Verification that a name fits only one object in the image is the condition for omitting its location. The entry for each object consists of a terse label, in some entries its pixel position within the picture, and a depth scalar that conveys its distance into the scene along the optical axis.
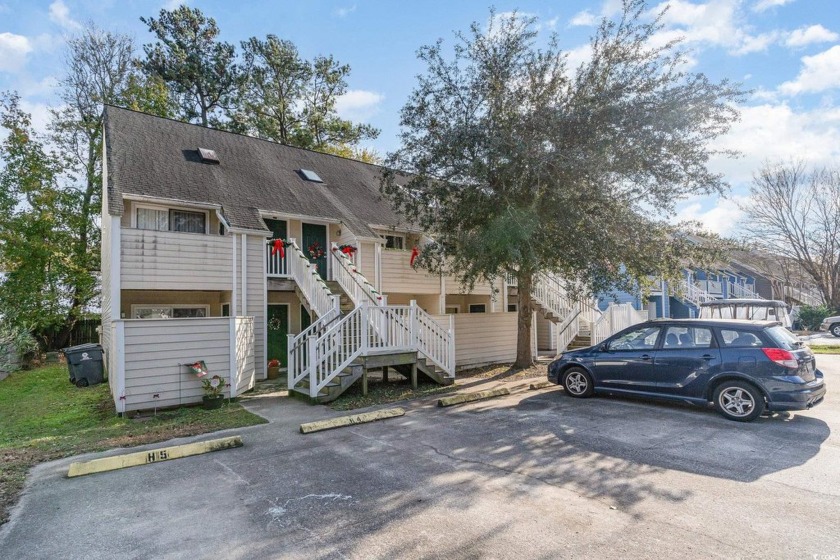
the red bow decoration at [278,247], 12.77
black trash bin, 12.56
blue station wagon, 6.67
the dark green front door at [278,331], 13.71
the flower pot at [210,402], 8.94
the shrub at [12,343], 10.33
